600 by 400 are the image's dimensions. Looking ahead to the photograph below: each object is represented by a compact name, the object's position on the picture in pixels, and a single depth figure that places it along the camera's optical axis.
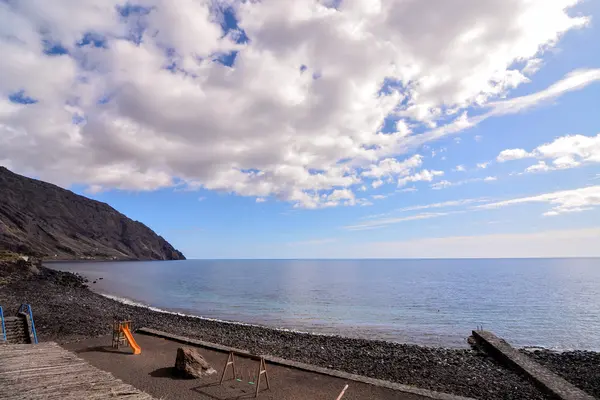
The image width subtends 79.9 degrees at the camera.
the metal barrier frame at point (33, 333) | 14.32
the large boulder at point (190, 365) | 11.42
